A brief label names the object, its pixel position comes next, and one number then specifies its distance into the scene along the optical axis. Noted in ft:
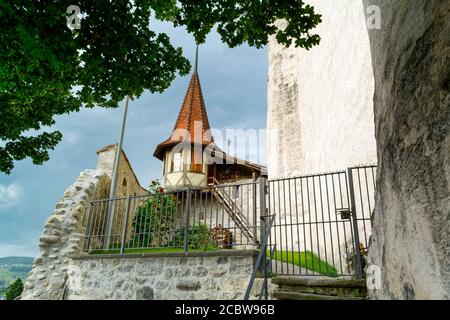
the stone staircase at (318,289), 13.61
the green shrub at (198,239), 20.19
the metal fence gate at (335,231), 16.84
